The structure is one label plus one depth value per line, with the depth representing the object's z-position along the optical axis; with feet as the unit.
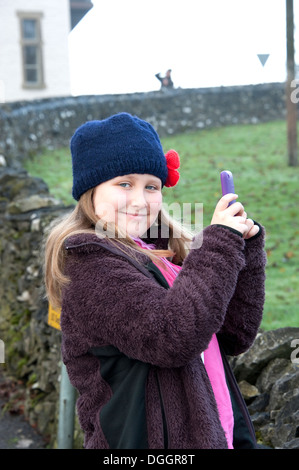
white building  67.87
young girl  5.46
